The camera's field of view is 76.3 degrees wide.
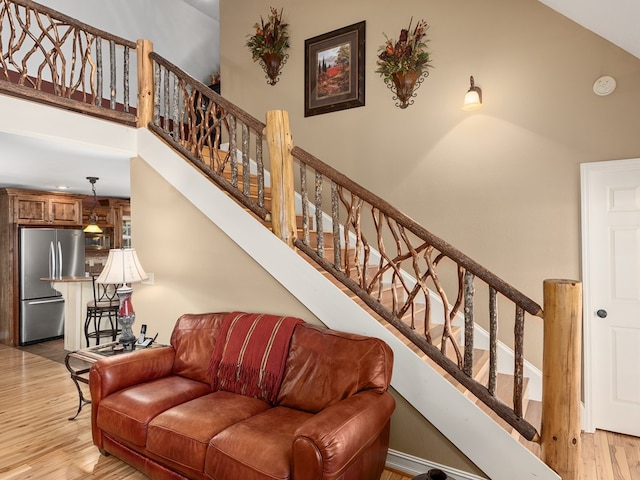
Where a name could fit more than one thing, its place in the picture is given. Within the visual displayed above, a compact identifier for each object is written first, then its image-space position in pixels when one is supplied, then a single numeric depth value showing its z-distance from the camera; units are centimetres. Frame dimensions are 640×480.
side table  312
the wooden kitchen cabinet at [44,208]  602
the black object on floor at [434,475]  171
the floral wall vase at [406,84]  367
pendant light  664
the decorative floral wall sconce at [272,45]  451
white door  292
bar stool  520
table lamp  329
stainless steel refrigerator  600
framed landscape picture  406
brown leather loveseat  189
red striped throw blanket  259
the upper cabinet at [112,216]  743
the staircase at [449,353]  236
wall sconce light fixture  333
